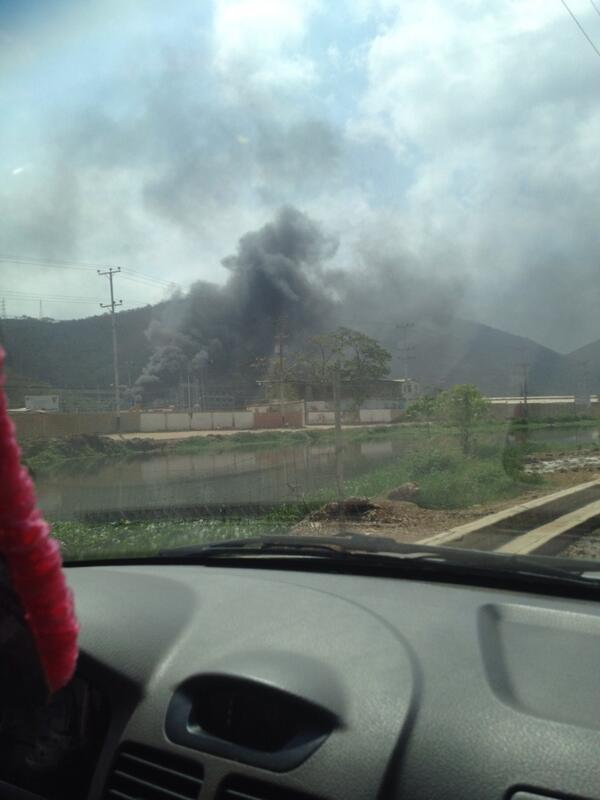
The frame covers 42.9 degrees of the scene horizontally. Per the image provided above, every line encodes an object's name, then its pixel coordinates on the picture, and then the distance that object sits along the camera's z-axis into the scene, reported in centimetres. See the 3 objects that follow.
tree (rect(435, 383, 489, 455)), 1377
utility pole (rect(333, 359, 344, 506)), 864
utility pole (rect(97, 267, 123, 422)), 2175
